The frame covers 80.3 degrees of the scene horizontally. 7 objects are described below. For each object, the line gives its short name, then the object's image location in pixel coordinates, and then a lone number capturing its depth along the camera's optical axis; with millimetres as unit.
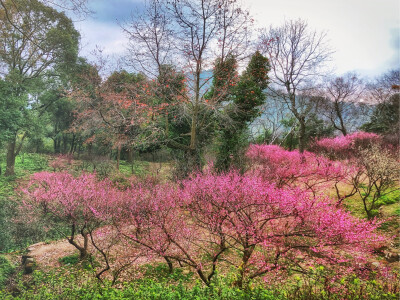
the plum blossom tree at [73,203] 5629
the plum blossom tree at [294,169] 7512
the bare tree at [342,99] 18281
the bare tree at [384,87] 14906
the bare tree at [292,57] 12703
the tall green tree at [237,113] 10031
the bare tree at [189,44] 9094
